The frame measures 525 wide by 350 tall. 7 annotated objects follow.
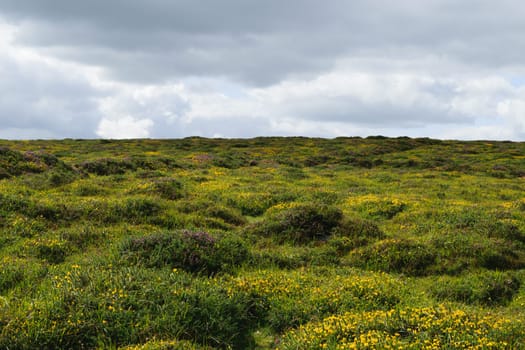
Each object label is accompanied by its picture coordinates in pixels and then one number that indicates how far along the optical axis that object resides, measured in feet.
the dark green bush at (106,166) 88.01
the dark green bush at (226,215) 51.19
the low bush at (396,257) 37.11
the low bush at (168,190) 60.54
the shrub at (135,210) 46.27
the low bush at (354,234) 42.14
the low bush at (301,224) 44.19
